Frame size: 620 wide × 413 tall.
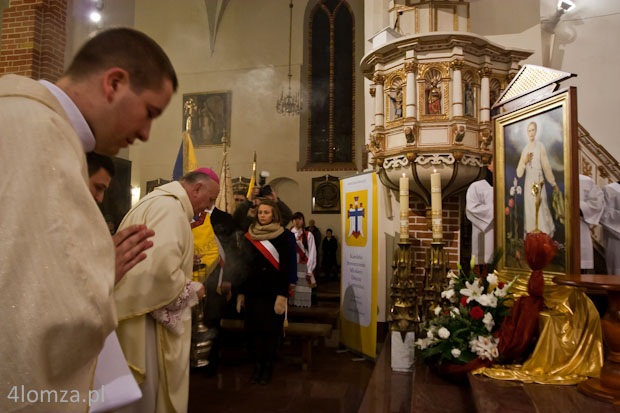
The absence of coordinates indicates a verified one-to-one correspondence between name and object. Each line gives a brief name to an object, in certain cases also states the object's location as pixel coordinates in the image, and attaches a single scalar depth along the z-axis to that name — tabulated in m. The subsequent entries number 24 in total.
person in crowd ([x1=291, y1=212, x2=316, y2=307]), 5.75
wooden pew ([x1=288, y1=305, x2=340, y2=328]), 5.40
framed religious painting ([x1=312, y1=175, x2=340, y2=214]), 11.59
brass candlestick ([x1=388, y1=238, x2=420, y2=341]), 3.40
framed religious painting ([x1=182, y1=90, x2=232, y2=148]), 9.99
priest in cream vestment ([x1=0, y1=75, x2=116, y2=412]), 0.66
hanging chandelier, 10.87
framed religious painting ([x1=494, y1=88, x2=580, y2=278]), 2.34
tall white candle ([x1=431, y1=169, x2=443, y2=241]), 3.38
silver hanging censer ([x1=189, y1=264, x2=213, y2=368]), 3.98
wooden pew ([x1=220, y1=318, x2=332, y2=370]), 4.18
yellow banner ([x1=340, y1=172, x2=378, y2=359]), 4.37
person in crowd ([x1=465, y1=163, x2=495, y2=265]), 3.77
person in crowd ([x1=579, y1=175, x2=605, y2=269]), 3.39
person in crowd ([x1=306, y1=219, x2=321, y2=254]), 10.31
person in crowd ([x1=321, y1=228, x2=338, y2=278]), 10.24
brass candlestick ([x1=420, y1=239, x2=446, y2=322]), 3.41
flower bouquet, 2.44
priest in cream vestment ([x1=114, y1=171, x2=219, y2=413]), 1.93
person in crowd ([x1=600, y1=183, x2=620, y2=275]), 3.90
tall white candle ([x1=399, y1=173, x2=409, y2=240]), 3.48
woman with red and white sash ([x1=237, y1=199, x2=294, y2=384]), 3.69
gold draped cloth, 2.09
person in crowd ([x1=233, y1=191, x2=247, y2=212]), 4.88
